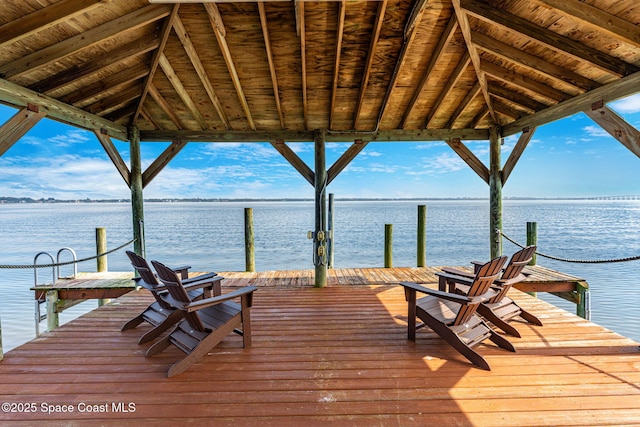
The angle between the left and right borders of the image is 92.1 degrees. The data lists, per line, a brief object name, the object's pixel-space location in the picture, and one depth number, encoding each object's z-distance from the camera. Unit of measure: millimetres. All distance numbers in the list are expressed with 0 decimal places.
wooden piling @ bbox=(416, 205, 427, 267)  7004
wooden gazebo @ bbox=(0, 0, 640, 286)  3250
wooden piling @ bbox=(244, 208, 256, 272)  6844
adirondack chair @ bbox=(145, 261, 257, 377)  2713
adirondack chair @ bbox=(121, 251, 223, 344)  3174
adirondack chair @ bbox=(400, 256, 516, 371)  2811
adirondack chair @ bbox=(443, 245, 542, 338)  3336
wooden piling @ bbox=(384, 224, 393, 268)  7092
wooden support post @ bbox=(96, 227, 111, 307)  6746
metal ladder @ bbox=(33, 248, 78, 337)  5277
